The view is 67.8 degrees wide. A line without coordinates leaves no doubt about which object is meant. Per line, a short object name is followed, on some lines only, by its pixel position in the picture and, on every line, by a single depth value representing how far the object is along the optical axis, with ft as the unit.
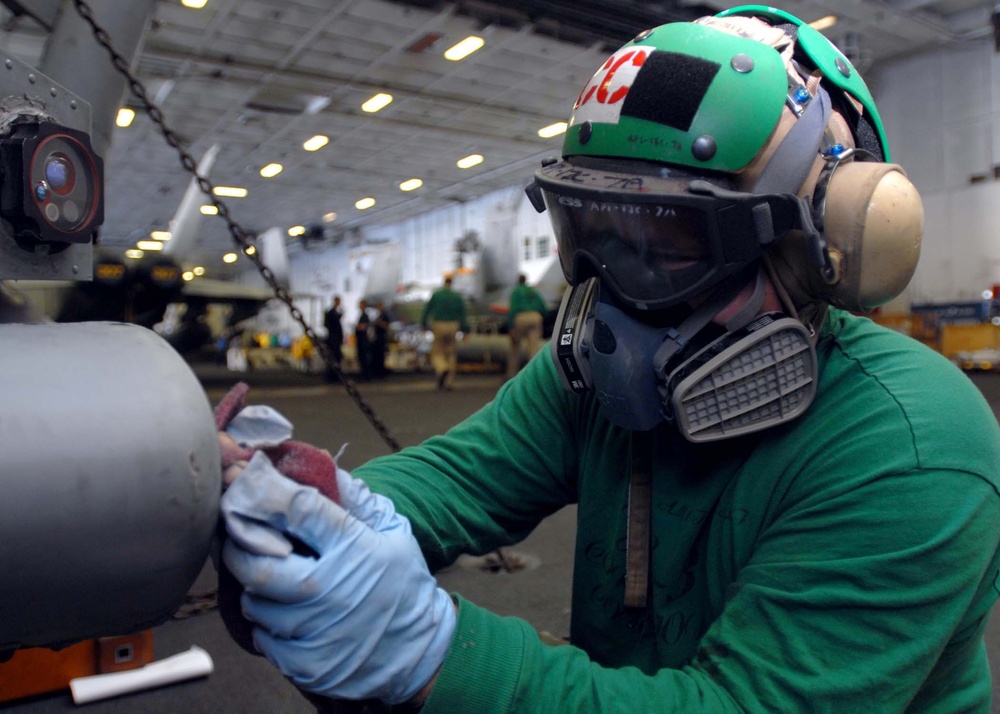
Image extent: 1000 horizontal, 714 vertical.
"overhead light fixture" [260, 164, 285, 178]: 64.75
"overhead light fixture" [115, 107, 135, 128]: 44.96
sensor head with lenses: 4.01
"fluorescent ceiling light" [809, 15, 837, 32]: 36.88
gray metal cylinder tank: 1.91
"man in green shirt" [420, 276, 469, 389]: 36.06
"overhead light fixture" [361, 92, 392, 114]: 46.73
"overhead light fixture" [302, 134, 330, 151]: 56.03
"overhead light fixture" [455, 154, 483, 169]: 63.00
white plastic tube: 6.83
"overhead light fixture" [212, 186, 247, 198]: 71.96
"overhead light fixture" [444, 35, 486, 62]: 38.17
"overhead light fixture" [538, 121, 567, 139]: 54.29
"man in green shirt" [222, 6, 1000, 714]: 2.30
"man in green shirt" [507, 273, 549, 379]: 35.63
